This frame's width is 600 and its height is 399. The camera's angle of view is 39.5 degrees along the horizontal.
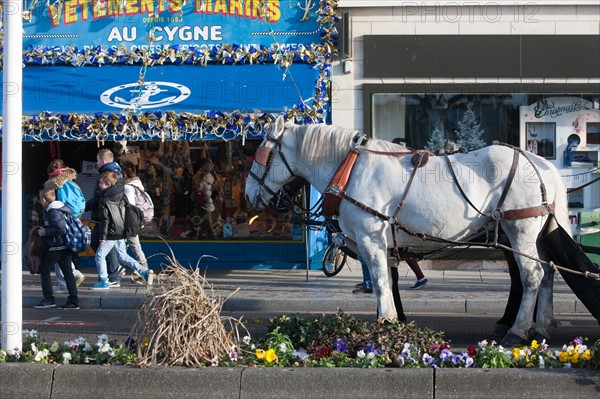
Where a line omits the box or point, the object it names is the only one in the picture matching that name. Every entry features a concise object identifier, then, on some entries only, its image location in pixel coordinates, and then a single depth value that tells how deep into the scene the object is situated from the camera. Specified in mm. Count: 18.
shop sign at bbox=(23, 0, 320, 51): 14391
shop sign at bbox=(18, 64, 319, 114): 13648
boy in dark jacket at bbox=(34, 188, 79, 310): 10750
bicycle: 13680
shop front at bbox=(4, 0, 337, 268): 13594
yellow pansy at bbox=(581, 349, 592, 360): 5988
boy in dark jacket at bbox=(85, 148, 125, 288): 12406
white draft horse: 7188
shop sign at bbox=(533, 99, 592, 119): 14453
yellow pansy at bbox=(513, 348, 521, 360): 6141
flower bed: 6105
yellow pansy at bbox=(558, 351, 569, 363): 6046
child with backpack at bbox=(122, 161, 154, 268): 12797
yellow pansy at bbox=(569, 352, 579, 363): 6023
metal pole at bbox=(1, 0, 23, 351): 6238
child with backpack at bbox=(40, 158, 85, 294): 11609
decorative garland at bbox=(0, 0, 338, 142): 13438
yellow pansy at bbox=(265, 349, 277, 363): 6166
